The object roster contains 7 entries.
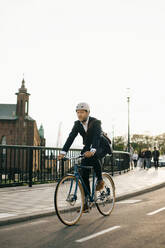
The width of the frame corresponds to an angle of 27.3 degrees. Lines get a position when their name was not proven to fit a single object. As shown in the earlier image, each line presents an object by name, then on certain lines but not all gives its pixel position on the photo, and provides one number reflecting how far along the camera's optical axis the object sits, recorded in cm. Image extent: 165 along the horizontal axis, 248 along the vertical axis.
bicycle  525
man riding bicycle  573
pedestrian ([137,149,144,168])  2655
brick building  8350
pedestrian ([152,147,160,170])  2541
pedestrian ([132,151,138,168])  3056
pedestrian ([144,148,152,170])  2412
